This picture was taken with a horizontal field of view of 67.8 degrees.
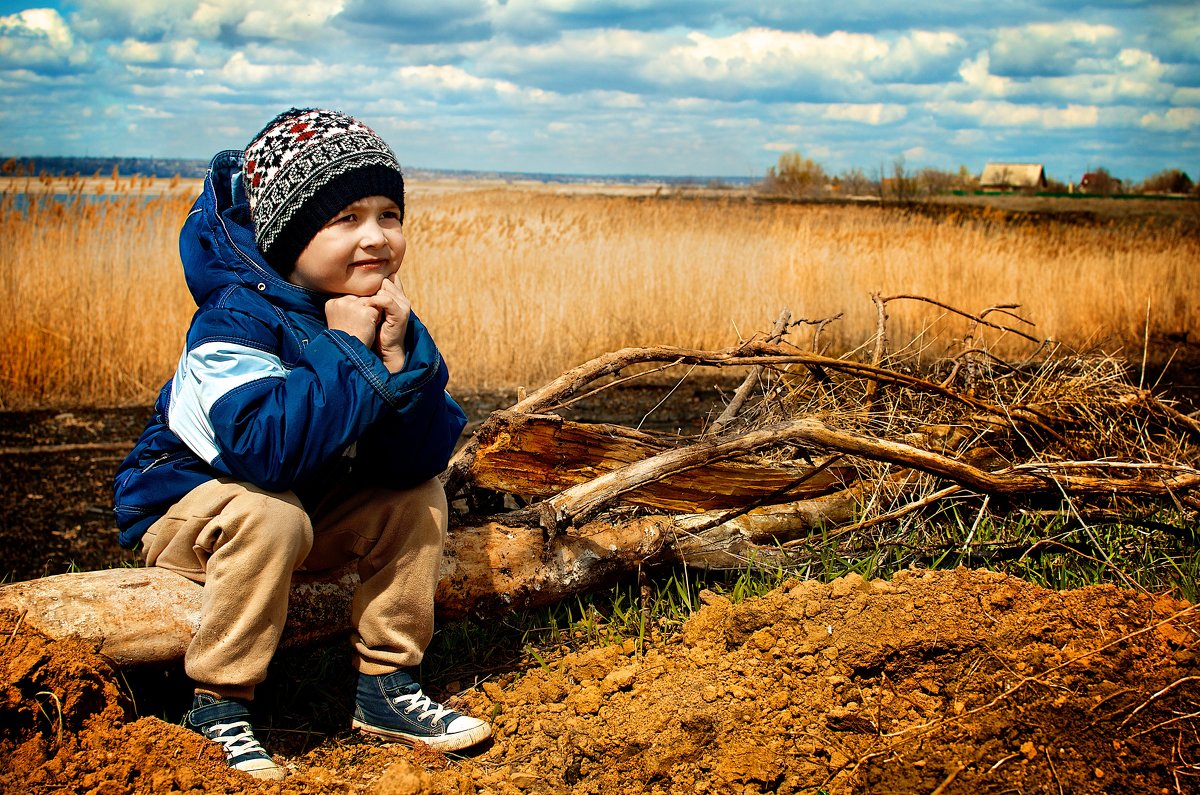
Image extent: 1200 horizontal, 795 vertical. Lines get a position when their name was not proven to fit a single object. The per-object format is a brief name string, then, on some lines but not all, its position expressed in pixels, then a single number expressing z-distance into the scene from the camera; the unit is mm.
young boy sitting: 2121
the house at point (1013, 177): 37781
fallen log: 2275
